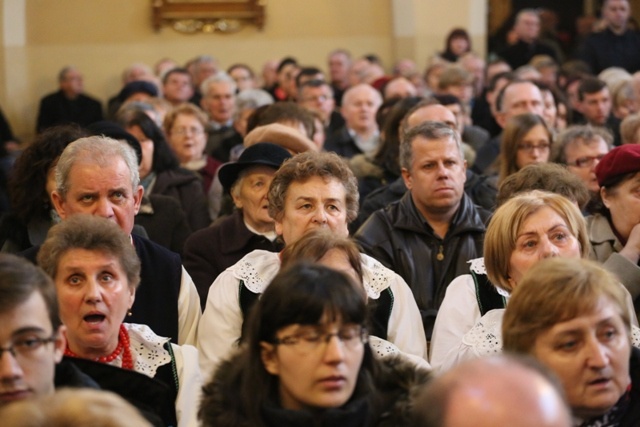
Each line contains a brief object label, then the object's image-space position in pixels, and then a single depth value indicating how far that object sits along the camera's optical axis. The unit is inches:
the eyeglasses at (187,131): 565.4
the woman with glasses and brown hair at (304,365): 207.4
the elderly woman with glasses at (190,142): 563.8
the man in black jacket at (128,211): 312.7
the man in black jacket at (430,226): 367.6
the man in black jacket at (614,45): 892.8
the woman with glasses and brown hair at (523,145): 455.5
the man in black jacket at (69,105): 949.3
